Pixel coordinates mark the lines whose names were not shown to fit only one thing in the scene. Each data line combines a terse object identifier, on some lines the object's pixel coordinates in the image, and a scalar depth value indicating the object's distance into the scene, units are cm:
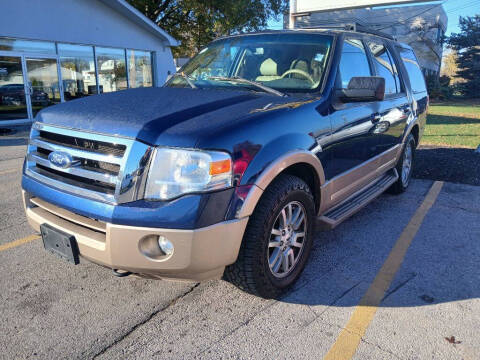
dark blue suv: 224
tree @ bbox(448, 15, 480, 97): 3597
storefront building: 1240
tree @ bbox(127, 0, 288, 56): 2002
